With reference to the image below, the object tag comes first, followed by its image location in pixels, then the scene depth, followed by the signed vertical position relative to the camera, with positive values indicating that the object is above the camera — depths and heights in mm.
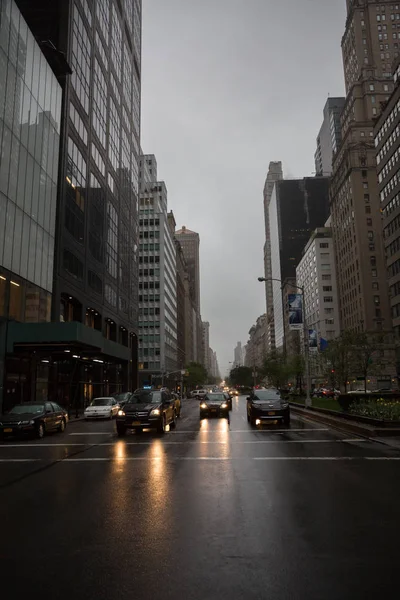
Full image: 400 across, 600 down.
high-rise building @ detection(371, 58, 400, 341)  68000 +29426
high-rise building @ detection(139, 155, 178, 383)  107125 +21545
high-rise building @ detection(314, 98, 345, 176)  158625 +91974
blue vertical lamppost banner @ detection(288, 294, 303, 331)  31766 +4833
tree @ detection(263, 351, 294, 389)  70500 +2087
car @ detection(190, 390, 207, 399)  83838 -1775
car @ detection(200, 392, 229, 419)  29328 -1540
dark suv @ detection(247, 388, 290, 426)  21859 -1157
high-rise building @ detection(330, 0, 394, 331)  97938 +47719
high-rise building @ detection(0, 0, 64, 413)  29672 +13325
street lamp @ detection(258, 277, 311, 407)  32500 +1547
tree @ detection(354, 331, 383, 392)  43469 +2762
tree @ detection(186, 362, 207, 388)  123625 +1953
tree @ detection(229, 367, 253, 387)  163125 +1956
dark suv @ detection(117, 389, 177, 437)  19016 -1194
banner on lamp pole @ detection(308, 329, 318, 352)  32188 +2821
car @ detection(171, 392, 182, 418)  26312 -1279
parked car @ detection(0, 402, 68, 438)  18562 -1371
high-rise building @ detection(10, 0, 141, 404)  40781 +21076
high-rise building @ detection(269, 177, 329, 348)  192125 +68805
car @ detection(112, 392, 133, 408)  36188 -1034
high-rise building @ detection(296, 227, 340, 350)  123375 +25884
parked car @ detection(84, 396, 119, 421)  31016 -1608
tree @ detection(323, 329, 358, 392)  38559 +2168
